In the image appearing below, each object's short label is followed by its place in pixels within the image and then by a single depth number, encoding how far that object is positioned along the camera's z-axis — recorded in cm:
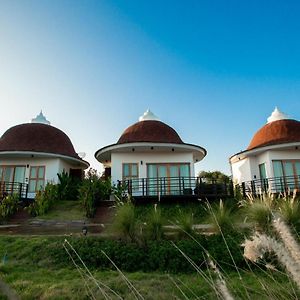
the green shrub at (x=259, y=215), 728
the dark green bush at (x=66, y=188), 1805
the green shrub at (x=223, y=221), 788
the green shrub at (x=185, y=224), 791
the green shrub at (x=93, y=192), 1474
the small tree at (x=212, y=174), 3466
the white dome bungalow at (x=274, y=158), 1783
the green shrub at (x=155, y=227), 796
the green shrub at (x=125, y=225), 784
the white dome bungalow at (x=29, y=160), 1888
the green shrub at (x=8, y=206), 1379
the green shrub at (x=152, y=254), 671
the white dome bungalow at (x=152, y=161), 1797
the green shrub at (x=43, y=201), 1480
